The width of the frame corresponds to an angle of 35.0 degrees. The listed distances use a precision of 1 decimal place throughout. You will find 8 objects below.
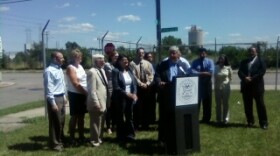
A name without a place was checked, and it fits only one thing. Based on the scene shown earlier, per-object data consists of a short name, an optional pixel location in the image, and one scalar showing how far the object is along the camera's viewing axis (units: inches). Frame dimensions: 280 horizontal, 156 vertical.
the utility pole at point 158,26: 630.5
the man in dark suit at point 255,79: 399.9
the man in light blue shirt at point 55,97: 315.3
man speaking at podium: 305.9
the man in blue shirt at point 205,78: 428.1
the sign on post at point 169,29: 606.1
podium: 301.1
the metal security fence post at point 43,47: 456.4
